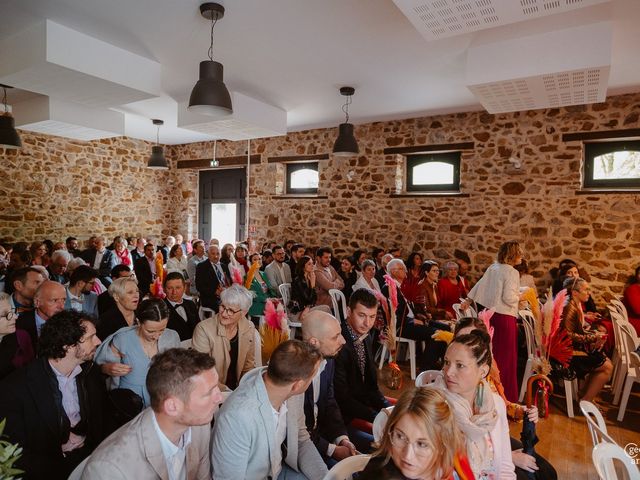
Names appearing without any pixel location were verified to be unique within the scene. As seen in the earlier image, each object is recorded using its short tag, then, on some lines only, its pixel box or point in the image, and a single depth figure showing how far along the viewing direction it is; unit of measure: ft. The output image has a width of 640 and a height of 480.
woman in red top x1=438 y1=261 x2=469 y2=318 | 16.48
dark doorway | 29.63
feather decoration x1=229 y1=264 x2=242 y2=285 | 15.78
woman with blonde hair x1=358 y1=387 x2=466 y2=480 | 4.41
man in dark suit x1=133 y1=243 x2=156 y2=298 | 21.27
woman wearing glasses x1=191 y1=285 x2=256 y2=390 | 8.64
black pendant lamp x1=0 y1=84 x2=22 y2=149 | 16.84
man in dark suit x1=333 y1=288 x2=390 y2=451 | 8.13
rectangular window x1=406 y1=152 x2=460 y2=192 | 21.36
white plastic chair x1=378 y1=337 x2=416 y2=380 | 14.26
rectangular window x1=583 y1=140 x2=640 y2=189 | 17.07
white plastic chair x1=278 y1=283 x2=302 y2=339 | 15.67
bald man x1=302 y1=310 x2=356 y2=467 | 6.73
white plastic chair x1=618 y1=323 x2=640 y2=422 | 11.46
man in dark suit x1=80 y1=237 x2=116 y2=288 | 22.06
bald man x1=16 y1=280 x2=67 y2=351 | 8.88
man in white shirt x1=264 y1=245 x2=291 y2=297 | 19.30
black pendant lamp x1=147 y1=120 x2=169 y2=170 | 24.94
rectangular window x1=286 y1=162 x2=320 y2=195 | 26.18
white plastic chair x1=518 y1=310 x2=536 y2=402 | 12.80
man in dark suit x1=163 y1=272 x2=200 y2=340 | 10.78
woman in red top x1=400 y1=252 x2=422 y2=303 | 16.55
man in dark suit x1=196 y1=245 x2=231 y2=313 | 16.65
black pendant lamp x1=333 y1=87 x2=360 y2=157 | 17.93
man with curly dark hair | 5.57
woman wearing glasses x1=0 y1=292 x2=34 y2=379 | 7.24
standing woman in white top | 12.06
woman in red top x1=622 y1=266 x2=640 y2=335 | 15.80
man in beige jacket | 4.18
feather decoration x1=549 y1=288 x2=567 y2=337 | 10.94
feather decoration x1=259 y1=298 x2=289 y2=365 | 9.00
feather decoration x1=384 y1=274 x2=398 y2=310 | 12.82
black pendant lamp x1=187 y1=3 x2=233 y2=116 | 11.05
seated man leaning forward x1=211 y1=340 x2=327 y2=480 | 5.23
